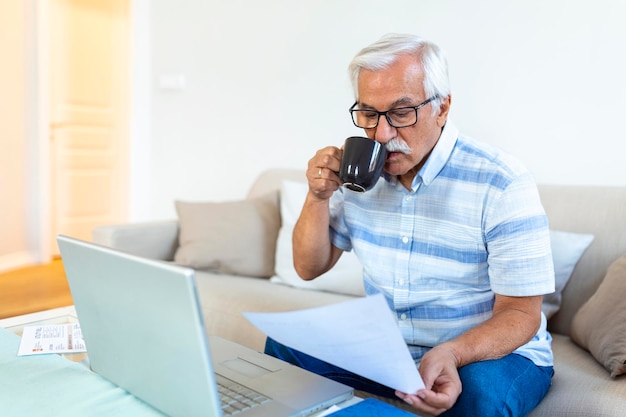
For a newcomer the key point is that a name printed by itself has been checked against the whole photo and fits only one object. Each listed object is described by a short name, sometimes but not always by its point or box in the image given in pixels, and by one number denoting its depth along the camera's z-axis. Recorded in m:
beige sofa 1.41
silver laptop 0.75
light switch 3.54
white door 4.52
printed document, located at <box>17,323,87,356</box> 1.17
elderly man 1.21
